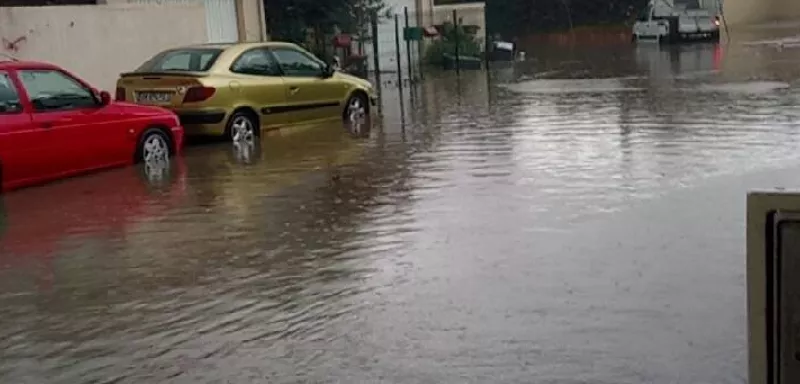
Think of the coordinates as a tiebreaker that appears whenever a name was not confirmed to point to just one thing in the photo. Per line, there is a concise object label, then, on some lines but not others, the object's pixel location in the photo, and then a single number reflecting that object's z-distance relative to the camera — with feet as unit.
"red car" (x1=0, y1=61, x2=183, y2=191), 37.86
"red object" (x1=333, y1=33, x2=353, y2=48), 91.09
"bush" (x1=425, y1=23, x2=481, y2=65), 106.63
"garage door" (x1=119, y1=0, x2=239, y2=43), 72.84
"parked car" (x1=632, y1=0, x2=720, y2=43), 139.23
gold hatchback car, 48.83
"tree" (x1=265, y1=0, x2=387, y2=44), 87.71
